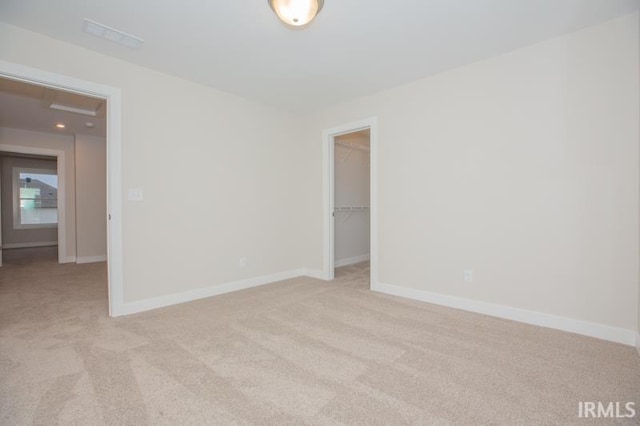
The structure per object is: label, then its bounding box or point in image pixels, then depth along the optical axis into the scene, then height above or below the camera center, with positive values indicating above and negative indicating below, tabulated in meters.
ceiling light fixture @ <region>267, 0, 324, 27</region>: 1.84 +1.29
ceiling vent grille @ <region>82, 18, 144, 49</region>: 2.33 +1.48
